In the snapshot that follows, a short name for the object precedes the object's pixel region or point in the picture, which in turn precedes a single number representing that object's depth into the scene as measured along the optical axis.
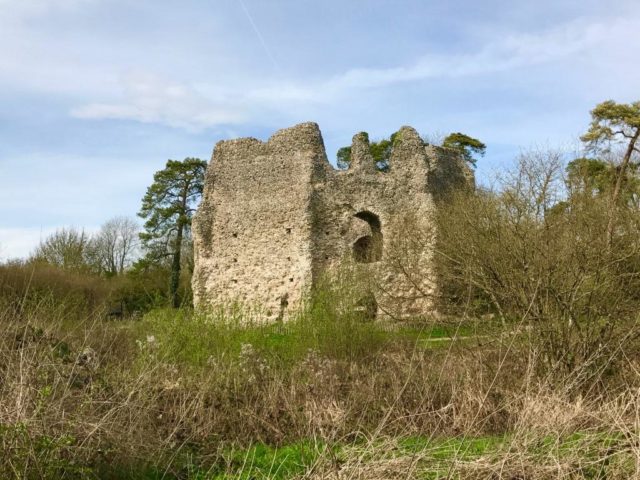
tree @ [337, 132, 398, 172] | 26.31
